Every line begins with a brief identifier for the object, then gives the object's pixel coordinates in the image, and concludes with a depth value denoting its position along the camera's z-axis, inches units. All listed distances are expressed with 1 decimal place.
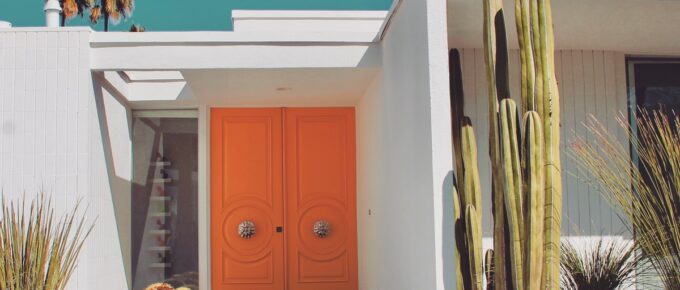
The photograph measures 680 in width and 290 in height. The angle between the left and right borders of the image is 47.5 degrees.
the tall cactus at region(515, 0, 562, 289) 158.1
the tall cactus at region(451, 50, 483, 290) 175.2
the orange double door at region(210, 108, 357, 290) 351.6
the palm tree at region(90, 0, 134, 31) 973.8
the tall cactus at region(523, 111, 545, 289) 155.5
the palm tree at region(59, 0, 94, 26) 936.9
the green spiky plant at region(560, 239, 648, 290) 207.9
